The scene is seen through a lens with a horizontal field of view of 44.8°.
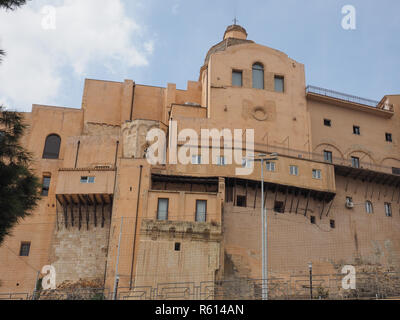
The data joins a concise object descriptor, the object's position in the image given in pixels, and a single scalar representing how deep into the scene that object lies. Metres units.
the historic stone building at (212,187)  35.91
